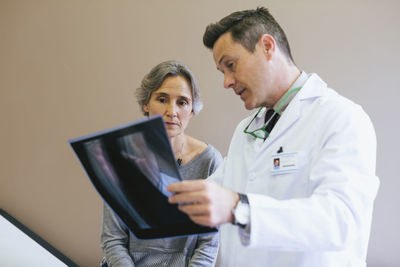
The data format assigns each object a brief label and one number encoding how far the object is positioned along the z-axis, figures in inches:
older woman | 54.6
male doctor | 27.0
